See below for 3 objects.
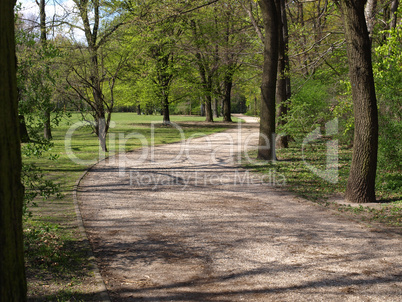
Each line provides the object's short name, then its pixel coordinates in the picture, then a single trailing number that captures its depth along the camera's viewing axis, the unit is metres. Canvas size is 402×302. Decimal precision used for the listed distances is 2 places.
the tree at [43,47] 6.05
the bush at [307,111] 15.20
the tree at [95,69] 16.09
